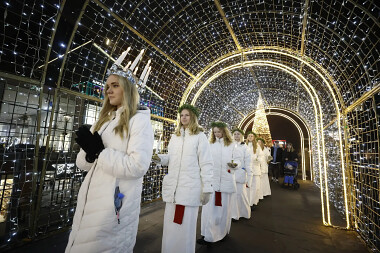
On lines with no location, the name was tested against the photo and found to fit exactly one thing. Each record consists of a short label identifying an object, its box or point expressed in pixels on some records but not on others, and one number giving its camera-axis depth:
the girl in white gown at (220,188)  3.34
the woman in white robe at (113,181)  1.25
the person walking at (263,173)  7.33
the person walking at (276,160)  11.09
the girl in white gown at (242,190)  4.52
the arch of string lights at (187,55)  2.95
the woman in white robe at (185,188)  2.36
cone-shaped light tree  11.40
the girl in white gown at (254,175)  5.94
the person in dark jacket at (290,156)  8.87
